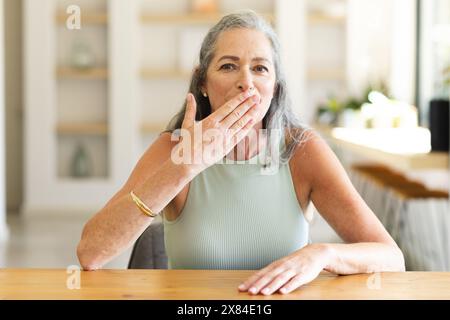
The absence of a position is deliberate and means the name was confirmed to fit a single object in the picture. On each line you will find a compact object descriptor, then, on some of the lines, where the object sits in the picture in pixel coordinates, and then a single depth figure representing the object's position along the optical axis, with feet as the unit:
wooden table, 4.45
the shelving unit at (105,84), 26.73
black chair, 6.89
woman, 6.07
